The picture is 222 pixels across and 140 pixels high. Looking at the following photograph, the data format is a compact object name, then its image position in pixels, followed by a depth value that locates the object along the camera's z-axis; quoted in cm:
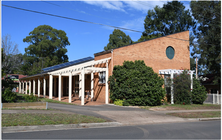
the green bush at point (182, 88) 1997
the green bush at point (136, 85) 1767
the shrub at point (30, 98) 1517
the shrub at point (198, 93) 2056
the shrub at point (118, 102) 1823
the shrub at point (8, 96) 1472
